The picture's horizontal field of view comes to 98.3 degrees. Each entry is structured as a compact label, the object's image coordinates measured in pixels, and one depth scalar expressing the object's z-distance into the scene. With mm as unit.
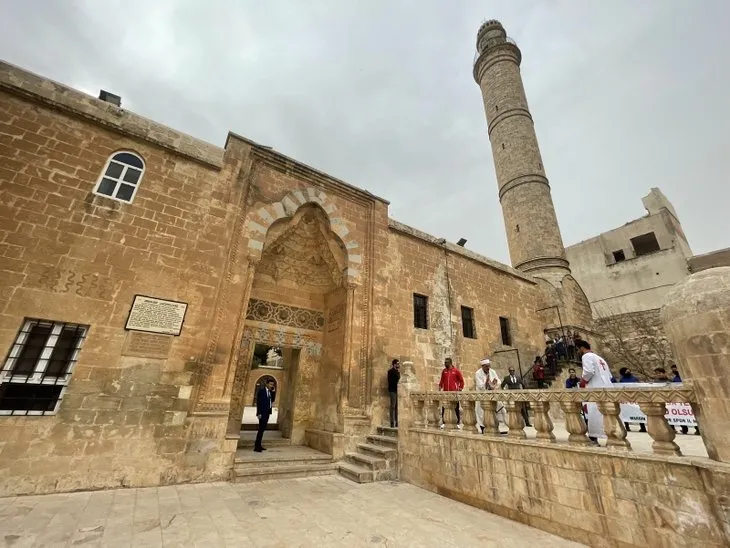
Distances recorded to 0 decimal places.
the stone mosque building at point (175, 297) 4926
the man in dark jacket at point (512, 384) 8437
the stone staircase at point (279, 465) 5684
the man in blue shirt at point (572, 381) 6660
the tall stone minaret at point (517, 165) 15133
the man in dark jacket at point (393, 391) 7618
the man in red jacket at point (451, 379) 6910
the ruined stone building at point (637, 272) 14992
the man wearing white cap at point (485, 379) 6673
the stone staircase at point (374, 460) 5902
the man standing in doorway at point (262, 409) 7027
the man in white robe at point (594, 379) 4781
